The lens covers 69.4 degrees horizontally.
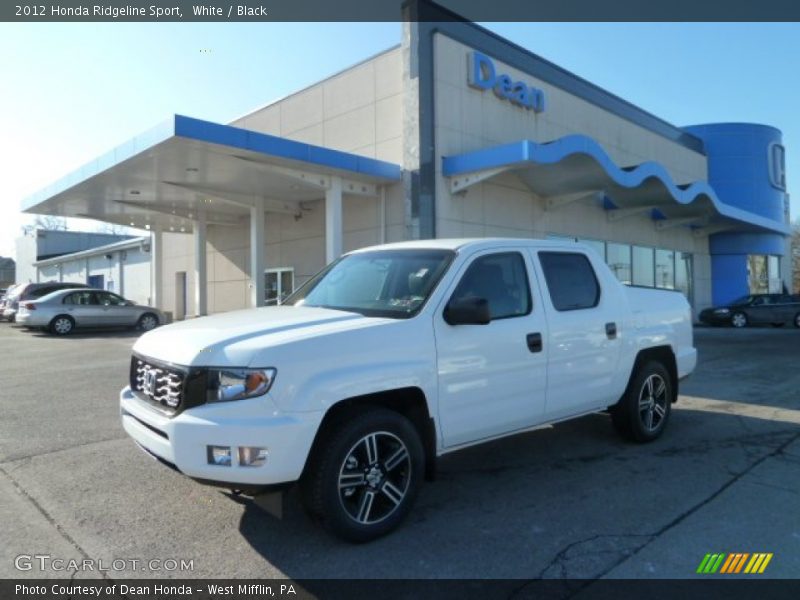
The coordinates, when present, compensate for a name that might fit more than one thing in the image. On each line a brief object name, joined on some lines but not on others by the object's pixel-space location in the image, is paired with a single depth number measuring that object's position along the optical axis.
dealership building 15.02
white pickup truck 3.29
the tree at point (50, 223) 76.31
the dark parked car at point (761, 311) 23.58
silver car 18.33
